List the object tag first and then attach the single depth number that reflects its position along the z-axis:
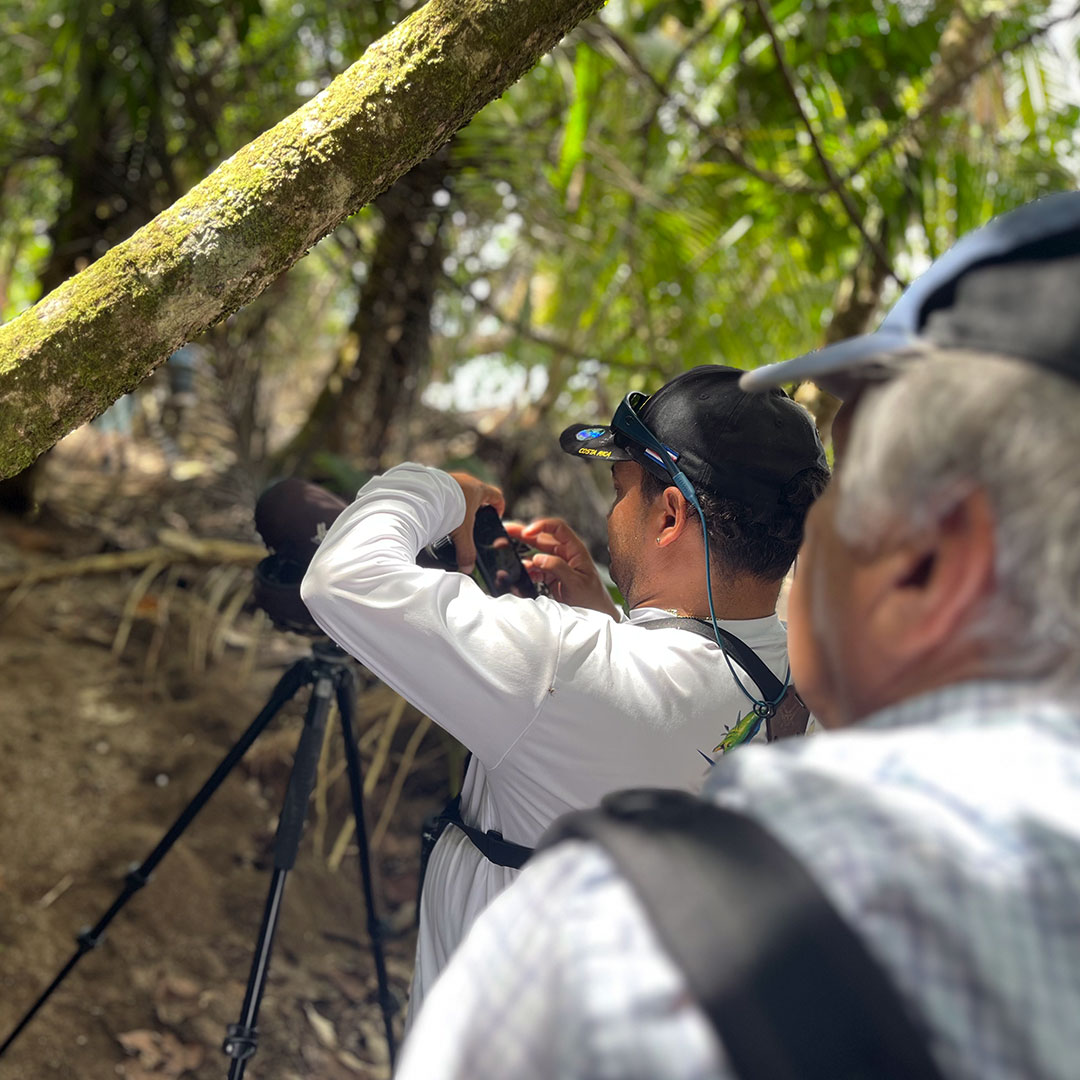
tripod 1.95
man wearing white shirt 1.33
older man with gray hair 0.56
